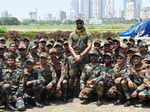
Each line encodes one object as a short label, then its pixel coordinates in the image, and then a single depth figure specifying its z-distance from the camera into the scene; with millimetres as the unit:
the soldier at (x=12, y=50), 6805
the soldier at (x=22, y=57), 6086
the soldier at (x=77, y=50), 6117
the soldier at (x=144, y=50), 7091
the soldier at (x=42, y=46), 7223
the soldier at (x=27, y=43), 7582
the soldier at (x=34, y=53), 6816
